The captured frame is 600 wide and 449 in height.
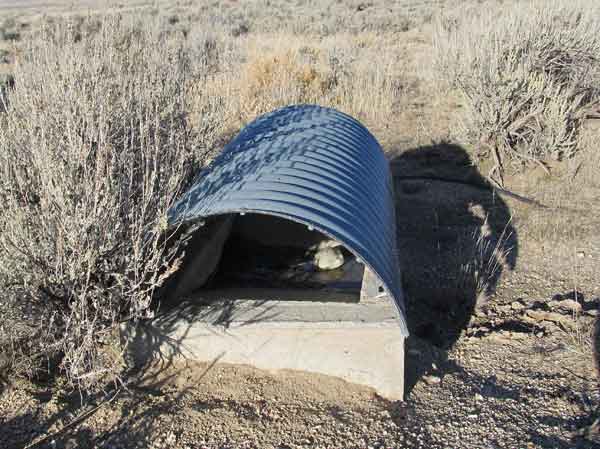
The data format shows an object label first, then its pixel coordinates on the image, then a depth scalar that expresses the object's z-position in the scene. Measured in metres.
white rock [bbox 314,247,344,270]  6.43
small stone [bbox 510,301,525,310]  5.68
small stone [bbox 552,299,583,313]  5.47
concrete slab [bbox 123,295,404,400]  4.21
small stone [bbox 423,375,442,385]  4.46
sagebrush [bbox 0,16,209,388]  3.90
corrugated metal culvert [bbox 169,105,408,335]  4.08
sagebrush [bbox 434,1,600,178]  9.30
